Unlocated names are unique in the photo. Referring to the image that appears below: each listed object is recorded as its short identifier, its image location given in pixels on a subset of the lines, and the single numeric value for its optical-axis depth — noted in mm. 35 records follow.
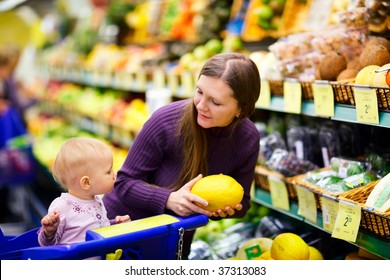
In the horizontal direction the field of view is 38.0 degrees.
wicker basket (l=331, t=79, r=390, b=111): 1992
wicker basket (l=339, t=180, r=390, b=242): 1930
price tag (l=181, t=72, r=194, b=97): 3623
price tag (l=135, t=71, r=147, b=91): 4530
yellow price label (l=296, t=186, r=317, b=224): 2326
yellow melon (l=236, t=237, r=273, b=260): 2518
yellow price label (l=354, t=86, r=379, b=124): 2020
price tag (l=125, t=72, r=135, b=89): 4816
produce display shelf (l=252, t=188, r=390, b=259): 1950
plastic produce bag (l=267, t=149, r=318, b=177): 2590
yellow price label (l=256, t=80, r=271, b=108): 2730
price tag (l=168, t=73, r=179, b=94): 3881
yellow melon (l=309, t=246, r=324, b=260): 2410
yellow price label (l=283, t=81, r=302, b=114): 2496
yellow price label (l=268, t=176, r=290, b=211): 2534
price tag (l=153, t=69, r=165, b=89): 4137
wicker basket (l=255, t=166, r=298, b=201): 2497
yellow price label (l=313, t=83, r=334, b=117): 2277
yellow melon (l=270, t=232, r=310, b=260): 2168
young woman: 1979
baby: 1863
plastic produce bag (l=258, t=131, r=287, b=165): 2822
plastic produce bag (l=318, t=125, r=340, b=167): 2682
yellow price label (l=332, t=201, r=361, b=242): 2020
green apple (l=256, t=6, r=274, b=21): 3383
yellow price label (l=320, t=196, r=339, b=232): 2162
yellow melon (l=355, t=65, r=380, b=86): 2121
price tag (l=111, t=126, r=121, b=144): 5109
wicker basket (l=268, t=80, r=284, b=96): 2664
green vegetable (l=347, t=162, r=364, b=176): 2369
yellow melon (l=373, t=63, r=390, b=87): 2029
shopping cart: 1517
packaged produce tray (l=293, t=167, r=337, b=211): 2232
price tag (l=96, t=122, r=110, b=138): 5445
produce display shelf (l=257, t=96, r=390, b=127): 2008
